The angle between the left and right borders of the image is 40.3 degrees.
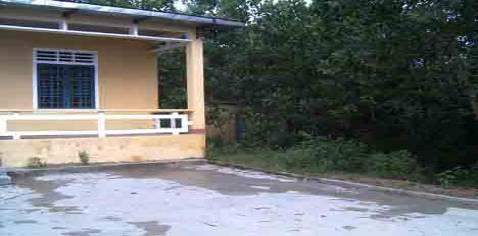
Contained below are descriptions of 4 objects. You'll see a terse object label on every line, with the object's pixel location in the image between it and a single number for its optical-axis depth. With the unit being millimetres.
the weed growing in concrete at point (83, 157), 15219
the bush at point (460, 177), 12930
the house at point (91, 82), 14844
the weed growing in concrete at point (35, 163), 14578
